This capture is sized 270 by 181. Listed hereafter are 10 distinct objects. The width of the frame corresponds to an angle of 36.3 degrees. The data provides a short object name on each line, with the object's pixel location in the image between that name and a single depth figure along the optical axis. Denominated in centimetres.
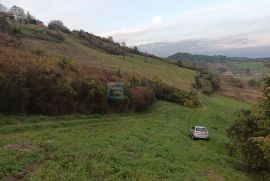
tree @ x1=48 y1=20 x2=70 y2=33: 13912
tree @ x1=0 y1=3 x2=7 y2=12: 16055
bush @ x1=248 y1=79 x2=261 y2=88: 12506
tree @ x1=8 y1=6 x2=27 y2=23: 14606
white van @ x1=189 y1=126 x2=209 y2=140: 4547
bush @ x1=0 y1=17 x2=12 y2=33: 8990
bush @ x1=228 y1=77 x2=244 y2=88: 12358
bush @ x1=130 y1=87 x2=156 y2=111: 5759
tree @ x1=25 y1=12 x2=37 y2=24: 13621
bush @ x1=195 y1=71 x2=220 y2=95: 9974
